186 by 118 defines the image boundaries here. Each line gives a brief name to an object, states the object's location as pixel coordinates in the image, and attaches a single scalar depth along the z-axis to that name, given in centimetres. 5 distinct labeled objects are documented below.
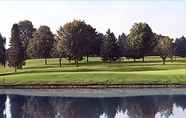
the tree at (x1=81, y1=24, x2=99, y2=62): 10144
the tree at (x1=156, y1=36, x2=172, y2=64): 11105
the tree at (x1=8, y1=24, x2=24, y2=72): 8756
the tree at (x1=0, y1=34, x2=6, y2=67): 10315
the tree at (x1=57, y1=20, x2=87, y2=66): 9781
